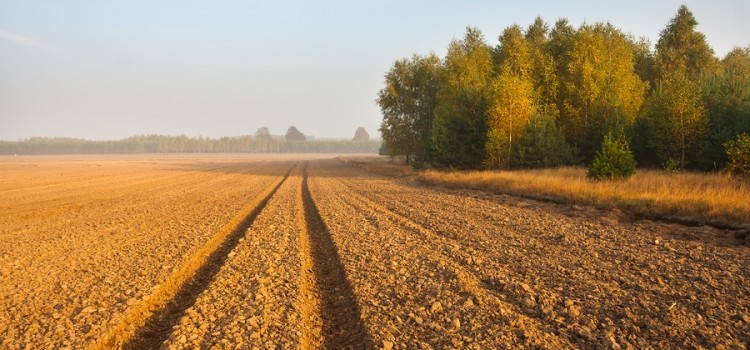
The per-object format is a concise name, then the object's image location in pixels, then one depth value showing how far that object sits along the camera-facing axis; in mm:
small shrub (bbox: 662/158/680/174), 23336
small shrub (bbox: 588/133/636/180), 20281
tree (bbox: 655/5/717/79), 37812
